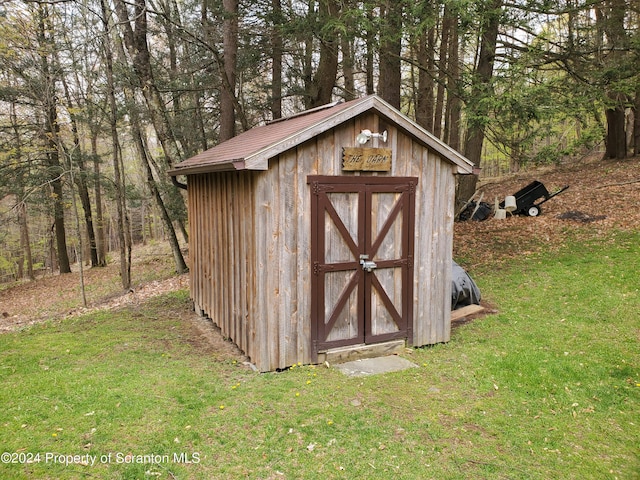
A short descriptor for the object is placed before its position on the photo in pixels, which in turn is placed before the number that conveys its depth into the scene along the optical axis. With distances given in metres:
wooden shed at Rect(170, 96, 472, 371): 5.42
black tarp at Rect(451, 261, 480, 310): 7.76
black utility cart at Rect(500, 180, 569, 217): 12.84
